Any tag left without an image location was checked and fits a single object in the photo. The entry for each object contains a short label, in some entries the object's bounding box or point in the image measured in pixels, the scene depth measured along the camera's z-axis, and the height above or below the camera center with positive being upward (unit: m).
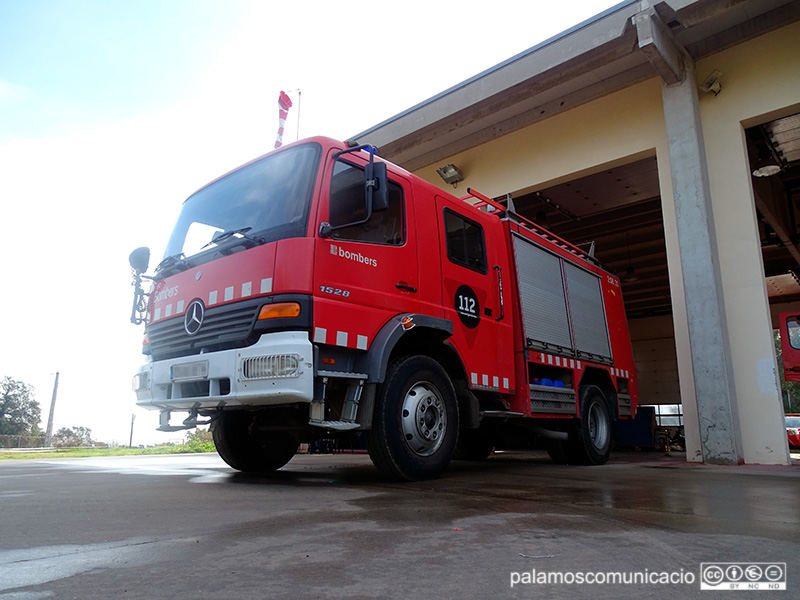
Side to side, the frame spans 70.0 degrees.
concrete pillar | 6.91 +1.89
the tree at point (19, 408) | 30.19 +1.12
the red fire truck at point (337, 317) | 3.91 +0.87
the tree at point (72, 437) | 23.11 -0.32
